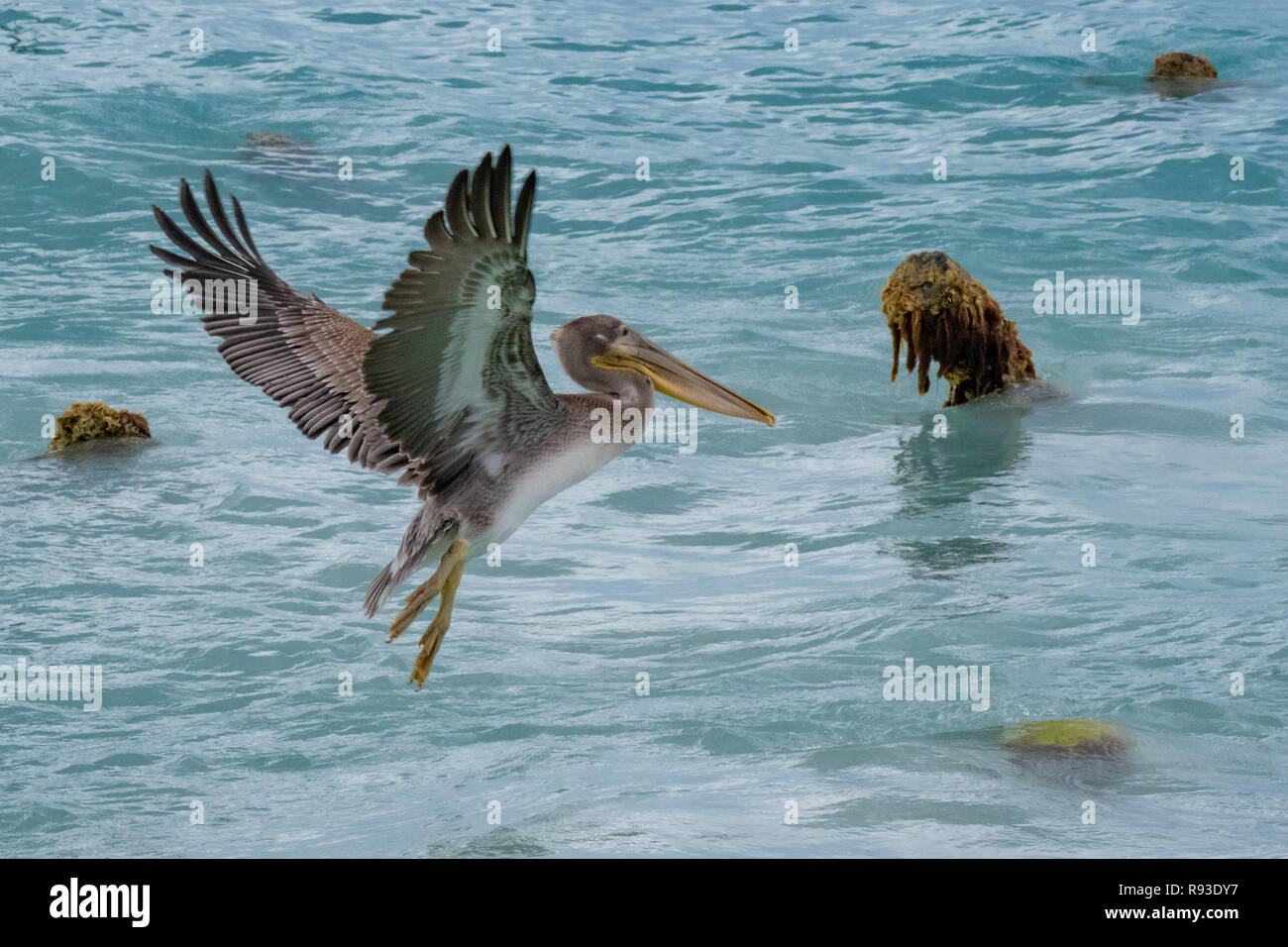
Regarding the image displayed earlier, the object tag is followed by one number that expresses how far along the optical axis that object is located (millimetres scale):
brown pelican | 8906
